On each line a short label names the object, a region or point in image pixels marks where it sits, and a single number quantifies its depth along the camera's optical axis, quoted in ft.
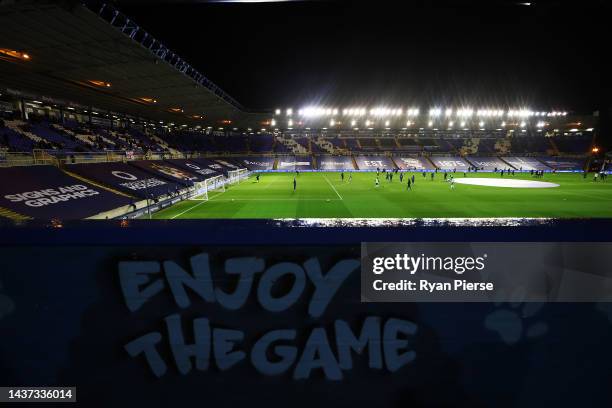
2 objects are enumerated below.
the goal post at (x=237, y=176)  142.46
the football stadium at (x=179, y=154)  63.77
